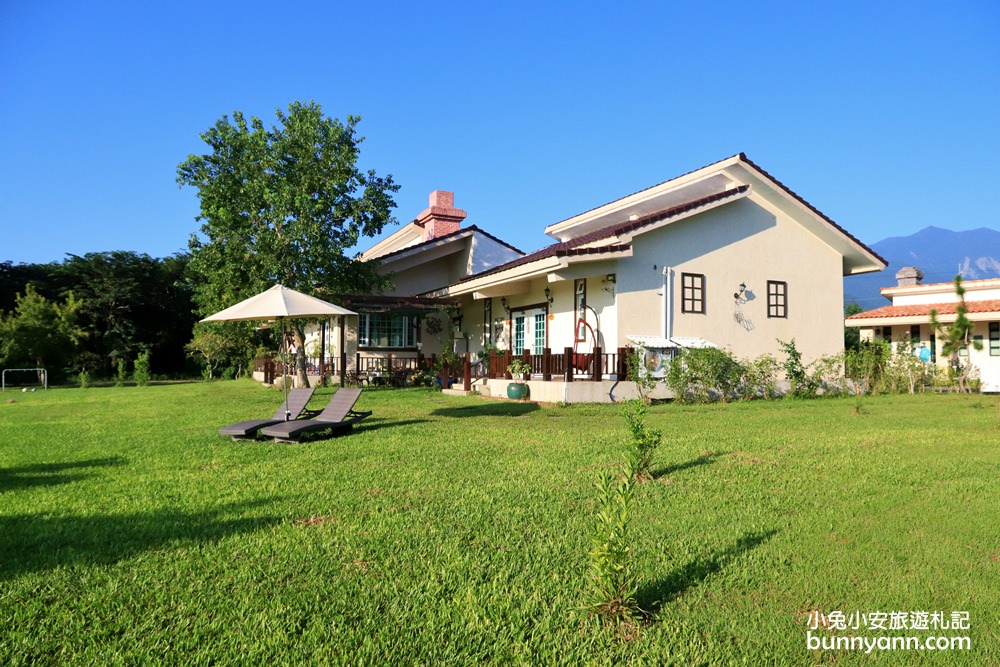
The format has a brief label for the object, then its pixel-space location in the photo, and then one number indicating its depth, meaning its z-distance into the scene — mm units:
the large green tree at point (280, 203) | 17359
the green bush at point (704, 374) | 14609
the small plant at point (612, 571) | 3223
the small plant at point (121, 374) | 30097
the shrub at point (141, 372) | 26859
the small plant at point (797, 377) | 16875
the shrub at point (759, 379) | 15703
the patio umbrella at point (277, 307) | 9703
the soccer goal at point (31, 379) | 29600
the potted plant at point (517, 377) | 15422
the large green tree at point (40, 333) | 28469
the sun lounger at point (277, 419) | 9109
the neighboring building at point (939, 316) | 20984
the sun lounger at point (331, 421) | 8914
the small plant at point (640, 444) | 6176
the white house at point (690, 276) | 15461
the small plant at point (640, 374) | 14594
